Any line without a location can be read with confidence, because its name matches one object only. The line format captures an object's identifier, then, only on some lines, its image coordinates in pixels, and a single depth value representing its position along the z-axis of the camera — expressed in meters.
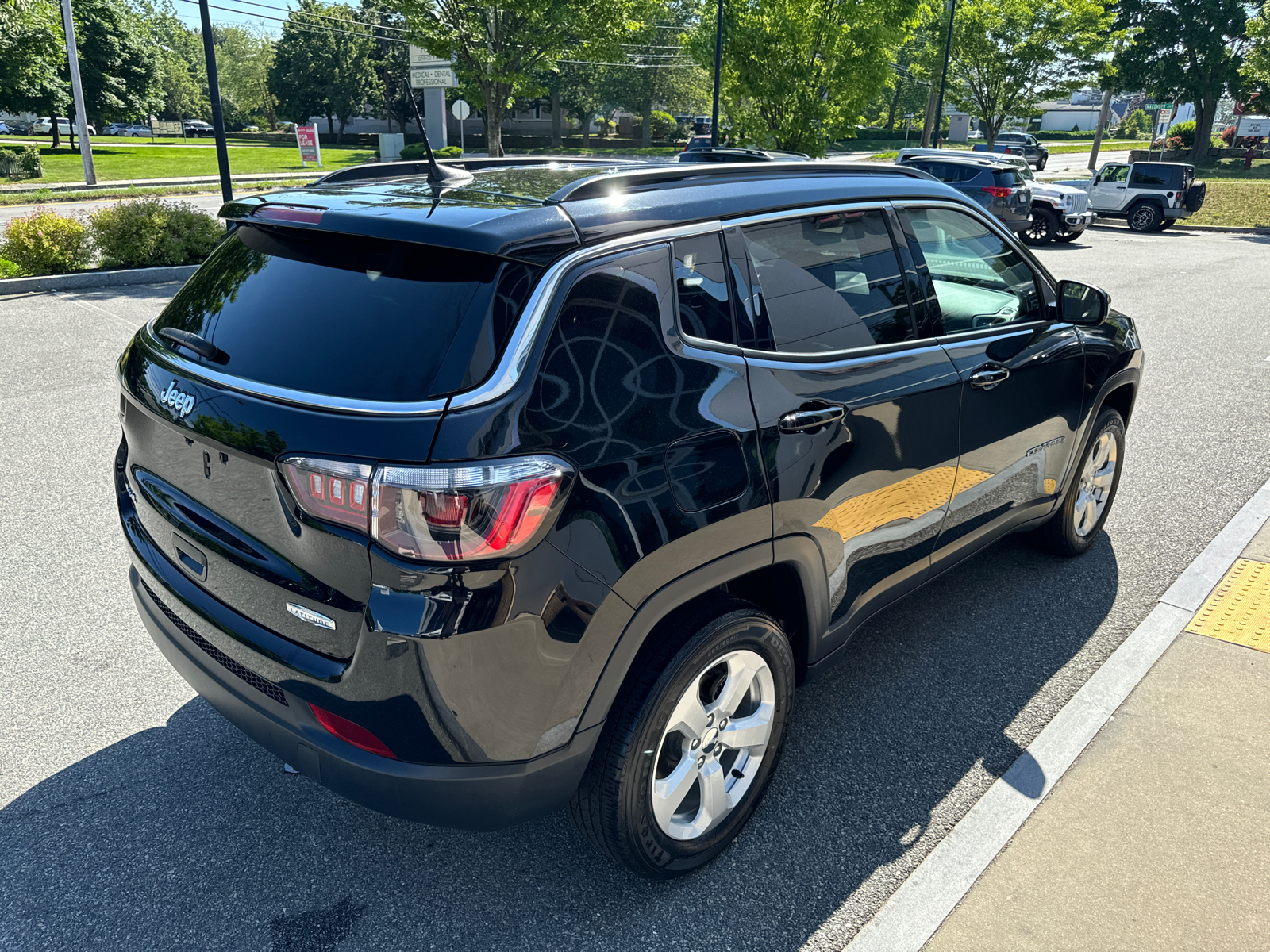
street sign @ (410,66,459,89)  25.77
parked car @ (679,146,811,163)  16.12
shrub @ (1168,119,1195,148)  46.34
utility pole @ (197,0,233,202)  13.04
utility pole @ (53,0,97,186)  26.28
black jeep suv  1.97
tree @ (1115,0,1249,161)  39.31
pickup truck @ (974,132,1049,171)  44.41
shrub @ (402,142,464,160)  43.50
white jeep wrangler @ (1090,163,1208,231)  22.39
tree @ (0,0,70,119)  23.44
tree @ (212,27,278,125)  70.62
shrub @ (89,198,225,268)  11.77
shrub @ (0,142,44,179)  32.25
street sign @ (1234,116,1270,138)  51.03
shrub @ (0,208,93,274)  10.98
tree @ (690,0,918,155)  21.66
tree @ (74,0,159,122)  50.59
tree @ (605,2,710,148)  62.12
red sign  36.03
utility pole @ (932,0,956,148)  32.81
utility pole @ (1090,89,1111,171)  42.00
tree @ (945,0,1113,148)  36.12
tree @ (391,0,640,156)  20.48
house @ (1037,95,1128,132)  94.25
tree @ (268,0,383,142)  62.34
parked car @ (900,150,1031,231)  17.84
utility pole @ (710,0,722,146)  19.89
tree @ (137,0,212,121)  62.51
